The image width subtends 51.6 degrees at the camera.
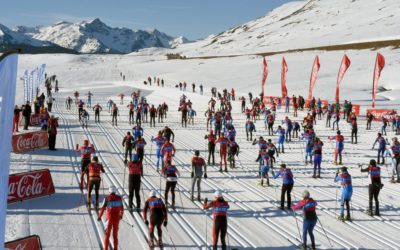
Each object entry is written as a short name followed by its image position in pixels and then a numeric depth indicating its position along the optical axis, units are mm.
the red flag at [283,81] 42719
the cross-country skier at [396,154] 17672
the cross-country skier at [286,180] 13625
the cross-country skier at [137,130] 21777
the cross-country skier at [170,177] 13336
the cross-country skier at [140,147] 18125
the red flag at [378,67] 34344
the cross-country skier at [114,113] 32594
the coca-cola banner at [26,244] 8523
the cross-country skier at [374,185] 13578
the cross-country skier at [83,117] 30403
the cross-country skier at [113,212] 10148
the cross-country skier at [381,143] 20344
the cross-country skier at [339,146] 20188
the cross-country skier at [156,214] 10336
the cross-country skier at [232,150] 19516
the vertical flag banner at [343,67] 36031
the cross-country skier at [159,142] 18500
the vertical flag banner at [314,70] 39062
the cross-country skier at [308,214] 10602
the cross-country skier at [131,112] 33469
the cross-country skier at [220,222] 10305
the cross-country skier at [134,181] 13180
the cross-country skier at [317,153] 18078
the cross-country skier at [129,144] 18969
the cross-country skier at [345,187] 12781
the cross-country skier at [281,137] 23022
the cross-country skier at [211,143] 19719
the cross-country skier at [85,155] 15203
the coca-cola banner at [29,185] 13047
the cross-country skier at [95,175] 12992
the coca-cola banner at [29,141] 20062
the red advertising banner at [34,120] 28683
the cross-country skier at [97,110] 33000
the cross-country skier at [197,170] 14492
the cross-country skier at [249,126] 26422
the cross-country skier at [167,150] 17239
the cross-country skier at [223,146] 18881
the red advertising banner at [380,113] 34566
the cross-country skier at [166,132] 21458
